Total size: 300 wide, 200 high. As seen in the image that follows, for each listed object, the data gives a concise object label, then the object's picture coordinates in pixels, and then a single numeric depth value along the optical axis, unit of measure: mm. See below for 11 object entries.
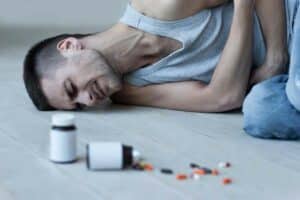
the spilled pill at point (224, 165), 1614
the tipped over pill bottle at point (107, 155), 1557
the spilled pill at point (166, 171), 1578
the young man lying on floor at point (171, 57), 1958
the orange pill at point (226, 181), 1527
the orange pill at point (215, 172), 1572
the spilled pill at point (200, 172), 1568
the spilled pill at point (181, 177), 1544
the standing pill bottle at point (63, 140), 1555
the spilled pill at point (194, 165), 1607
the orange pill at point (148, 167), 1595
